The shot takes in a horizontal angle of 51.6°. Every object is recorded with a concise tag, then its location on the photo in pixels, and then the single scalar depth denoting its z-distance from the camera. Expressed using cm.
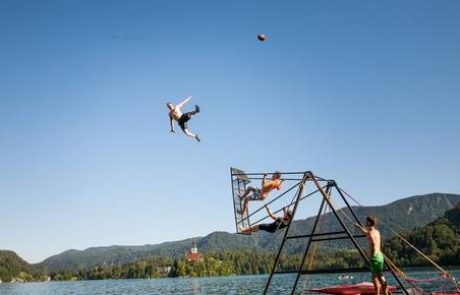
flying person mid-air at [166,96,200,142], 2159
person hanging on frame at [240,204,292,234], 1991
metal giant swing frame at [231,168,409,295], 1602
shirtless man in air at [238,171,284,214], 2047
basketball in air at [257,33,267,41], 2152
